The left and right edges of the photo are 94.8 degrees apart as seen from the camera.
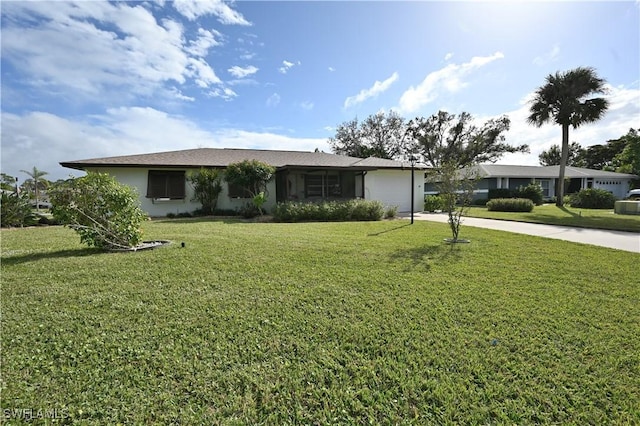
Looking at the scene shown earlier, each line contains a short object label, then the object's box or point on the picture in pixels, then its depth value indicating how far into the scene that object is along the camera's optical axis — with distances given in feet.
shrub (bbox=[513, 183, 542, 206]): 75.82
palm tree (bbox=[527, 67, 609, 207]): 64.28
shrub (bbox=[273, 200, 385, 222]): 42.57
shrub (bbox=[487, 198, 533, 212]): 57.67
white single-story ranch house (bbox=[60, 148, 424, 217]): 48.93
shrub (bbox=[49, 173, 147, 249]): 19.03
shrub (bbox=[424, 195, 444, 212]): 59.89
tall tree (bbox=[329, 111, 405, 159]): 126.41
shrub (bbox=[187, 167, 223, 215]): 49.42
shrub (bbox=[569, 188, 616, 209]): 64.59
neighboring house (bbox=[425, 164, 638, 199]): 92.38
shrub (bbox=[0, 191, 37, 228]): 34.19
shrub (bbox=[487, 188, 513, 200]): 82.11
